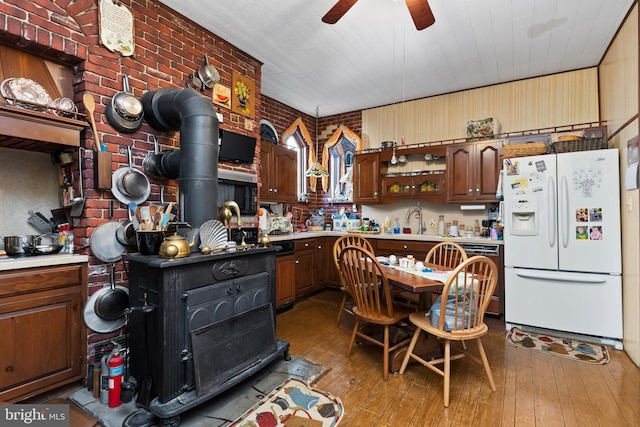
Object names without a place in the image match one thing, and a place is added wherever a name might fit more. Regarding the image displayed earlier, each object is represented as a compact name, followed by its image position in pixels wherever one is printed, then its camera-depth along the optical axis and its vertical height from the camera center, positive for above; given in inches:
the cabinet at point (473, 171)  150.9 +22.1
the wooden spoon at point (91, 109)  83.2 +29.2
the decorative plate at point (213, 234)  80.7 -5.1
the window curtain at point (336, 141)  202.5 +49.7
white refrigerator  111.0 -11.2
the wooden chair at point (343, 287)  113.5 -27.3
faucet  178.5 +1.5
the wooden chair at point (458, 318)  77.1 -27.9
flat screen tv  119.1 +27.5
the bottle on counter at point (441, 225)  172.4 -6.1
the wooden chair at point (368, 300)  89.7 -26.3
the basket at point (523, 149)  126.7 +27.2
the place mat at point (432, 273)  89.4 -18.4
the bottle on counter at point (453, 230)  165.2 -8.6
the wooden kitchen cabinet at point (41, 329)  71.0 -27.8
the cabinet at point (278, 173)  158.2 +22.7
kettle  71.0 -7.5
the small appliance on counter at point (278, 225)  156.2 -5.1
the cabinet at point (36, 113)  72.6 +25.7
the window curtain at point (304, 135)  191.9 +51.7
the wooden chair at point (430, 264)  112.0 -18.8
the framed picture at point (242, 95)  126.2 +51.3
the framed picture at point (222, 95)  118.2 +47.4
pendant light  171.5 +24.7
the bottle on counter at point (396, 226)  182.5 -7.0
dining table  83.2 -19.6
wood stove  69.1 -27.8
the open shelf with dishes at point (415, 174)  167.8 +23.0
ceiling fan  77.1 +53.0
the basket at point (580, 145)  116.3 +26.7
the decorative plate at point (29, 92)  75.9 +31.9
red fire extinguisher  74.1 -39.6
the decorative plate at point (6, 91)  73.8 +30.6
